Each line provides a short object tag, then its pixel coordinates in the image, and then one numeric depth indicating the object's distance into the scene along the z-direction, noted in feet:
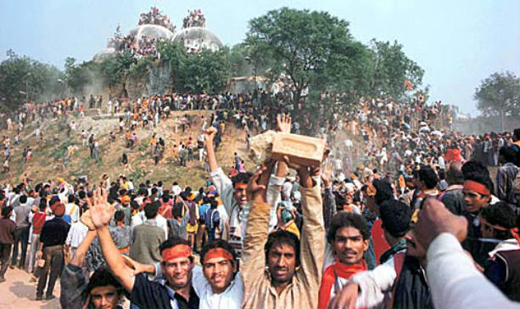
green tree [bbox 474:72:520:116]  140.05
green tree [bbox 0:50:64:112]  160.15
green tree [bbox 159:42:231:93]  124.16
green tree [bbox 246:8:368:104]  97.25
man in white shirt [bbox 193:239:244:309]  8.97
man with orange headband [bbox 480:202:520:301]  8.43
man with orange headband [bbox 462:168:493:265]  12.04
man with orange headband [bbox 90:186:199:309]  9.31
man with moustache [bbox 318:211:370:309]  8.42
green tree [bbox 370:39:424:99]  138.82
